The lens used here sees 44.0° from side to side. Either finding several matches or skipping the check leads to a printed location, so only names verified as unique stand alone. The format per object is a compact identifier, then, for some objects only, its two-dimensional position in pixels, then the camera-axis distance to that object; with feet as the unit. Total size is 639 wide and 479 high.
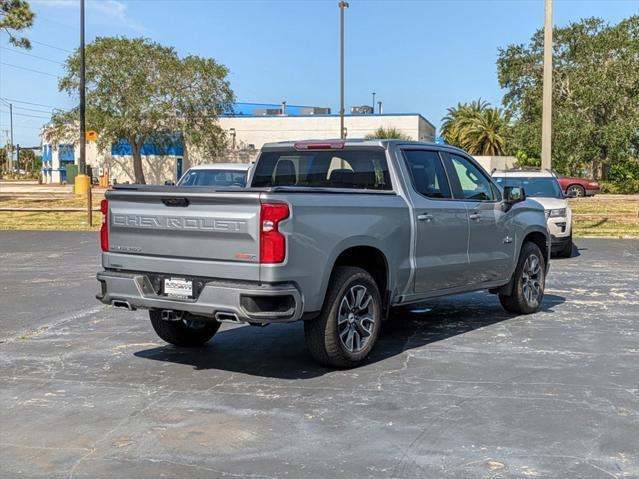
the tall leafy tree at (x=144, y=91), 167.73
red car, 128.06
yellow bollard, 105.57
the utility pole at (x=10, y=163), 357.37
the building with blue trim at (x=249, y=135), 210.79
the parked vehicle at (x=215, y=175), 57.77
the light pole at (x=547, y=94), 66.54
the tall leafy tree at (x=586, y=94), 143.13
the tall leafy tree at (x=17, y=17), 106.11
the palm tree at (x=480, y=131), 234.38
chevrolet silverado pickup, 19.63
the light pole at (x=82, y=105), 107.34
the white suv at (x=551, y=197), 49.08
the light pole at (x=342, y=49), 139.64
